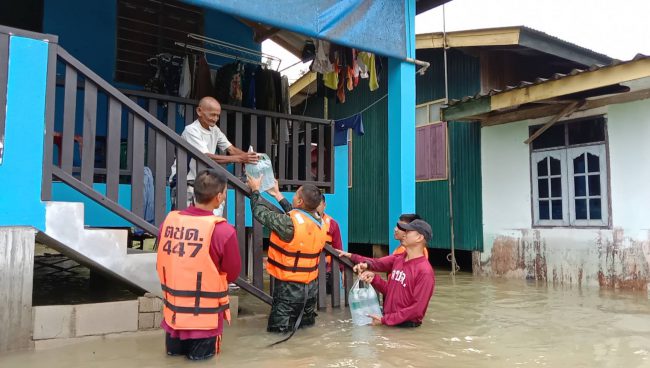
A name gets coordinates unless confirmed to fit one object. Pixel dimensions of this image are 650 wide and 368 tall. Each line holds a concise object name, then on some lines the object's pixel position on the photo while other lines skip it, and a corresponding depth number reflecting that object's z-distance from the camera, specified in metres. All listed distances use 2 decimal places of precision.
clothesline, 12.16
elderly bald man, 5.12
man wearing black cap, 5.07
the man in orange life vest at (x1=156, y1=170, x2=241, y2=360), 3.53
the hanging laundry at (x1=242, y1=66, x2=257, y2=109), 7.40
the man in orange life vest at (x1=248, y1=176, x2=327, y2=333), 4.68
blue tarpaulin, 5.30
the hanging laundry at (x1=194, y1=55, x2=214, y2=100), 7.11
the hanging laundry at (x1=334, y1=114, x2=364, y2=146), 7.80
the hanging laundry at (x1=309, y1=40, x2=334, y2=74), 7.10
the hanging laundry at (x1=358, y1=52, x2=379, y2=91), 7.46
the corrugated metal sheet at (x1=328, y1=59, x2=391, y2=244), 12.63
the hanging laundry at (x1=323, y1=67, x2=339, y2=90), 7.67
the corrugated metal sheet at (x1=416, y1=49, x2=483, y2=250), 10.82
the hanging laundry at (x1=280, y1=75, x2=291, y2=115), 7.63
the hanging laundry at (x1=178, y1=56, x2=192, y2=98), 7.10
